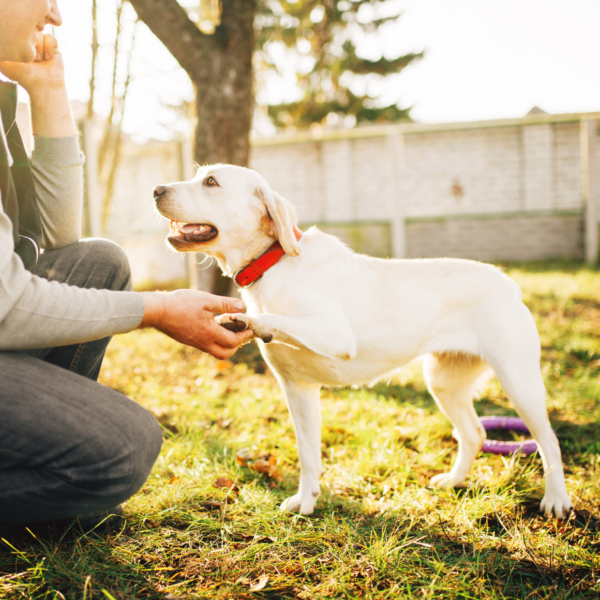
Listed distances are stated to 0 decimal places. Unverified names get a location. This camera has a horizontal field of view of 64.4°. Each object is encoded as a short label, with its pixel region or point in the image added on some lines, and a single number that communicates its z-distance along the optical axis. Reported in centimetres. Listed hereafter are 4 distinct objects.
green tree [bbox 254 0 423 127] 1842
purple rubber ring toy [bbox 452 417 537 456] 255
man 135
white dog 211
